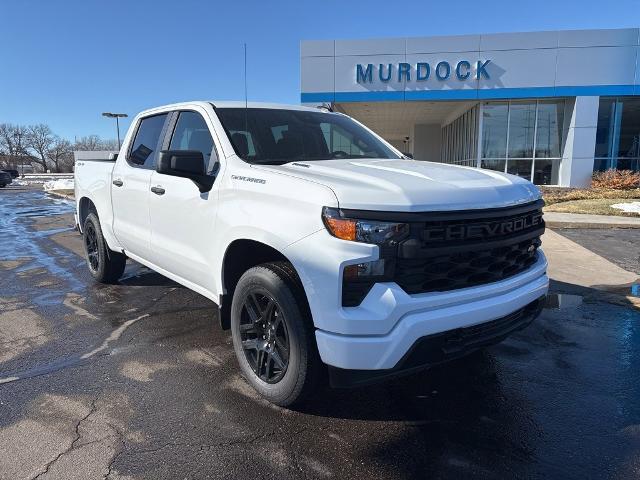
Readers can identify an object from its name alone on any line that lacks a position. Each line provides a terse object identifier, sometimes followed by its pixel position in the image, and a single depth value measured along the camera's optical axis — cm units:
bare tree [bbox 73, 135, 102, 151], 11356
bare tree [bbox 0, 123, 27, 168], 10200
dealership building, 1938
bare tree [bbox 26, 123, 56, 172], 10688
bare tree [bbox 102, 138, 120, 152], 11091
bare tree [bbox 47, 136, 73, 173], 11112
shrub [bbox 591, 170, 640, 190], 1855
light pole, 3673
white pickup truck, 251
